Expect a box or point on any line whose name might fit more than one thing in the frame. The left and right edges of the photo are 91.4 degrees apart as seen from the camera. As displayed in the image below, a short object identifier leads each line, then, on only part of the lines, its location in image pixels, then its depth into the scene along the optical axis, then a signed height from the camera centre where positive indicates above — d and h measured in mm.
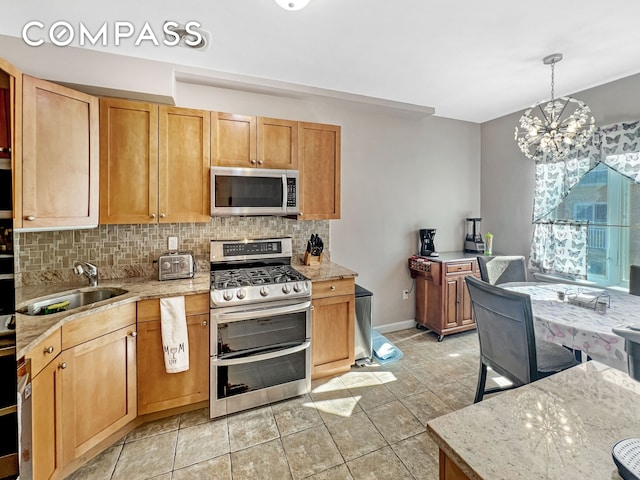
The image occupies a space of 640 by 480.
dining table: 1676 -497
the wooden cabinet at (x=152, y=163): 2312 +573
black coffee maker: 3865 -60
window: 2955 +185
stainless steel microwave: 2561 +392
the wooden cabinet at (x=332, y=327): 2668 -788
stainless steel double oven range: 2250 -774
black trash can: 2961 -884
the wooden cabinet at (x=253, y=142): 2598 +831
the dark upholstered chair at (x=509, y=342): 1771 -648
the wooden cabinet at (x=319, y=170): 2910 +640
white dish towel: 2139 -665
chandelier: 2402 +855
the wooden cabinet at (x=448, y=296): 3525 -680
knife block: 3158 -224
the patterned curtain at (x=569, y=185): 2875 +568
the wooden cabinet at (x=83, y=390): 1553 -880
